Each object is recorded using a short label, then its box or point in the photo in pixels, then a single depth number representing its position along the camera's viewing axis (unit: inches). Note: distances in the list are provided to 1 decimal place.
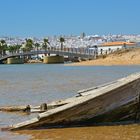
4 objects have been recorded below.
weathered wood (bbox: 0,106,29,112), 719.7
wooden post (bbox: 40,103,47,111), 674.3
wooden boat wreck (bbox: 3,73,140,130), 507.8
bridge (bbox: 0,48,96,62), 6274.6
